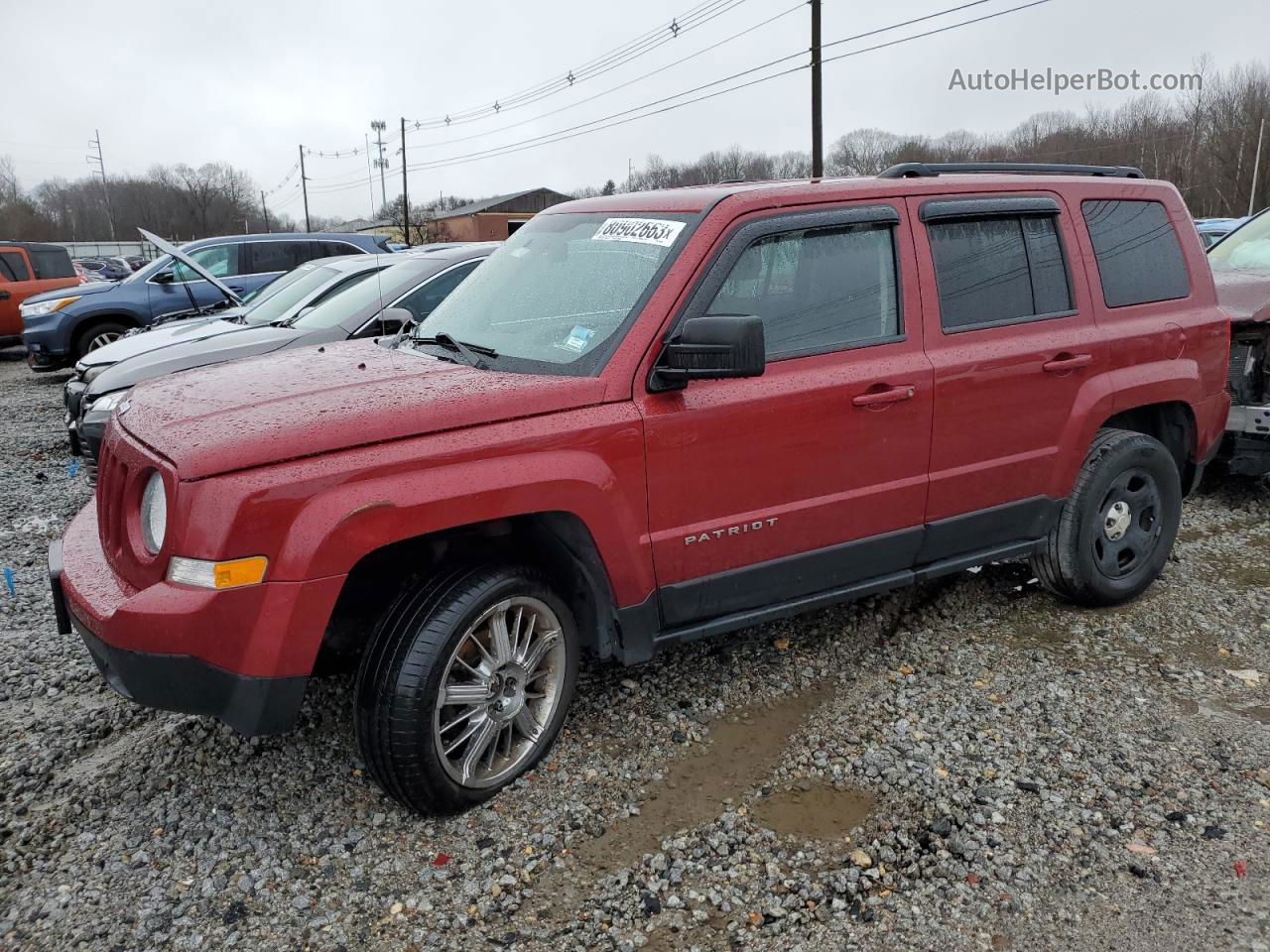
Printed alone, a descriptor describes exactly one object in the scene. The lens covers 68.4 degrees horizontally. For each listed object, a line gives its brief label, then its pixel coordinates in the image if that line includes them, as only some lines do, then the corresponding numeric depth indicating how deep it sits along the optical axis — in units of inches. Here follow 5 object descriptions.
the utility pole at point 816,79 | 817.5
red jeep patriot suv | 102.3
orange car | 607.5
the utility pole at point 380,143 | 2679.6
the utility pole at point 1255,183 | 1999.9
